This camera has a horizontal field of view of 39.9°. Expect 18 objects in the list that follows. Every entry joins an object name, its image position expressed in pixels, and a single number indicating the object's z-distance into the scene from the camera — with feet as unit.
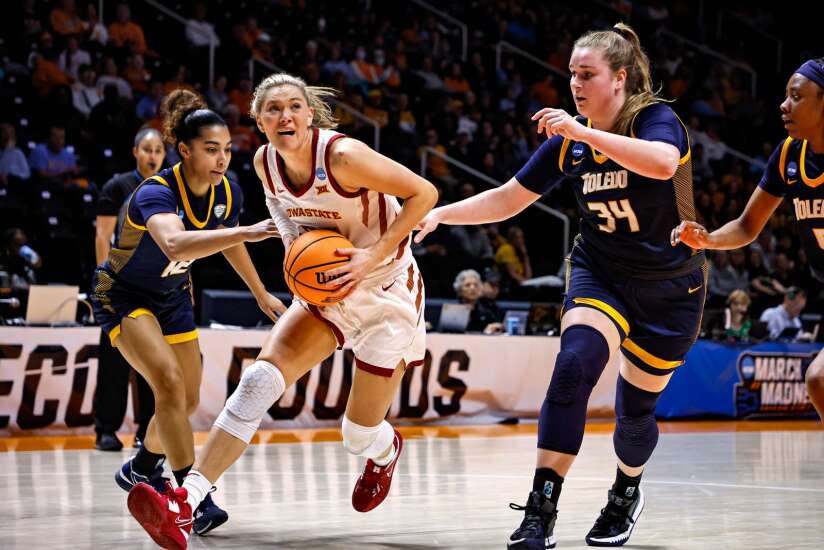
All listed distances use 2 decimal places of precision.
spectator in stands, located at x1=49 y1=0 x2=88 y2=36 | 44.16
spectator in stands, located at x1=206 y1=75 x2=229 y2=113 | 44.75
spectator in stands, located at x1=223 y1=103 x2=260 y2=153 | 43.52
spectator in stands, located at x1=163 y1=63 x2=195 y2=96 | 43.55
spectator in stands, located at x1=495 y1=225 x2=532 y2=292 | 46.09
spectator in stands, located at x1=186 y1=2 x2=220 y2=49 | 49.01
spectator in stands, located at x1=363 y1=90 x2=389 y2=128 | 50.62
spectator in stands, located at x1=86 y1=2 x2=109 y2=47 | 43.86
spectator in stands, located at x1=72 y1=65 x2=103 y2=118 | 41.91
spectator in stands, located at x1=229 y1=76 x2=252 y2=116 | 45.98
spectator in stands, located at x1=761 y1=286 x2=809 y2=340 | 42.47
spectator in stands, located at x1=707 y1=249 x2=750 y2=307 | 49.37
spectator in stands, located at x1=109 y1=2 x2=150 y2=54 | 45.46
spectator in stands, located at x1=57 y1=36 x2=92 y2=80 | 42.65
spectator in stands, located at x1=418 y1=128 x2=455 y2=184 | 50.52
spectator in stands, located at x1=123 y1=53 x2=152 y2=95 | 43.75
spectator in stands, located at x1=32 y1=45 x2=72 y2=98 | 41.78
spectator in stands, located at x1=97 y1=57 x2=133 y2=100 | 42.39
